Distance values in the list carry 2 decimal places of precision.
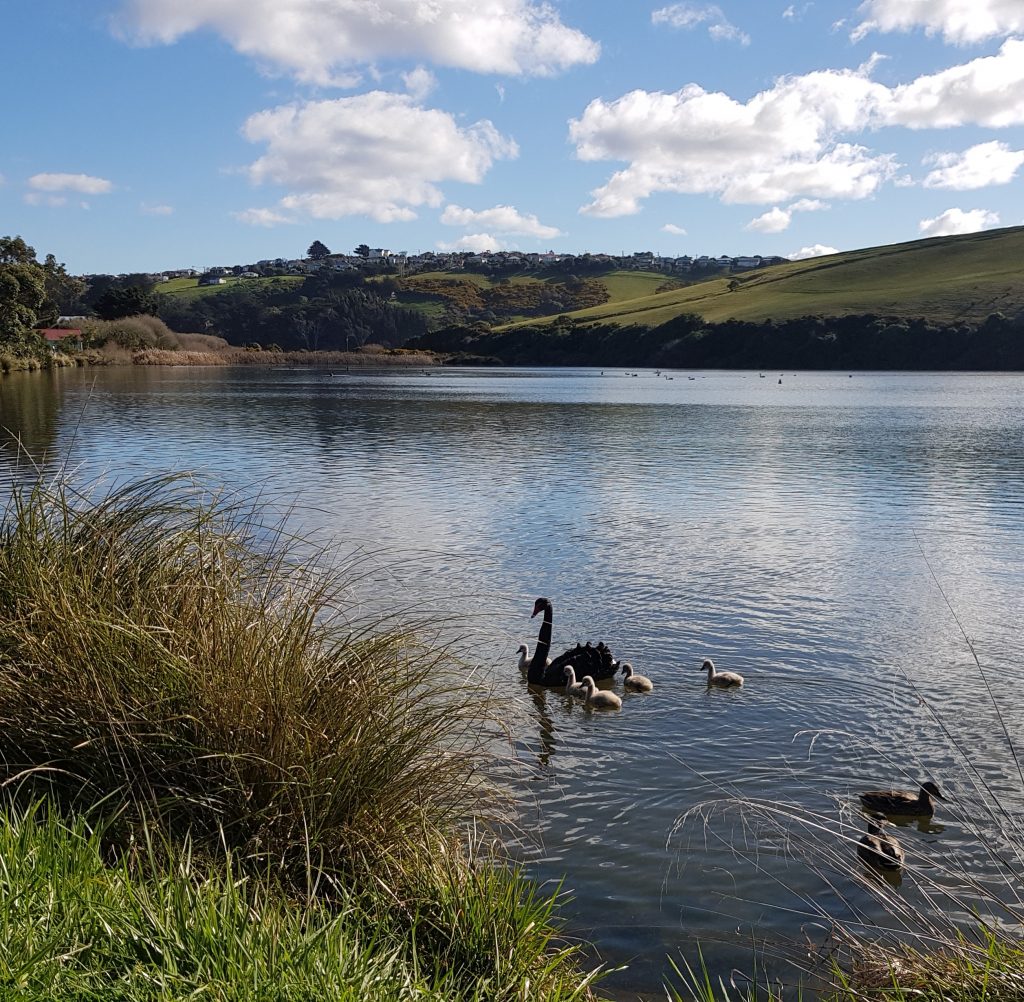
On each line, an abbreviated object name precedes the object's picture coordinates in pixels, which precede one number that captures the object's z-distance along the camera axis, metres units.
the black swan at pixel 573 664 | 10.57
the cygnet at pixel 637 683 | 10.25
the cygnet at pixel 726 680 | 10.32
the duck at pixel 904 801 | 7.37
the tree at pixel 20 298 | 68.06
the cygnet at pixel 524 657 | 10.87
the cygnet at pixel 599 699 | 9.84
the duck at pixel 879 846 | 6.56
